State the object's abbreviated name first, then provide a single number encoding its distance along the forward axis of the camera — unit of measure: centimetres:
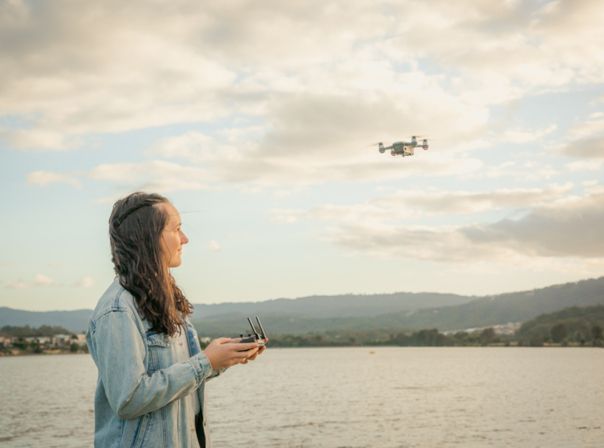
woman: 420
